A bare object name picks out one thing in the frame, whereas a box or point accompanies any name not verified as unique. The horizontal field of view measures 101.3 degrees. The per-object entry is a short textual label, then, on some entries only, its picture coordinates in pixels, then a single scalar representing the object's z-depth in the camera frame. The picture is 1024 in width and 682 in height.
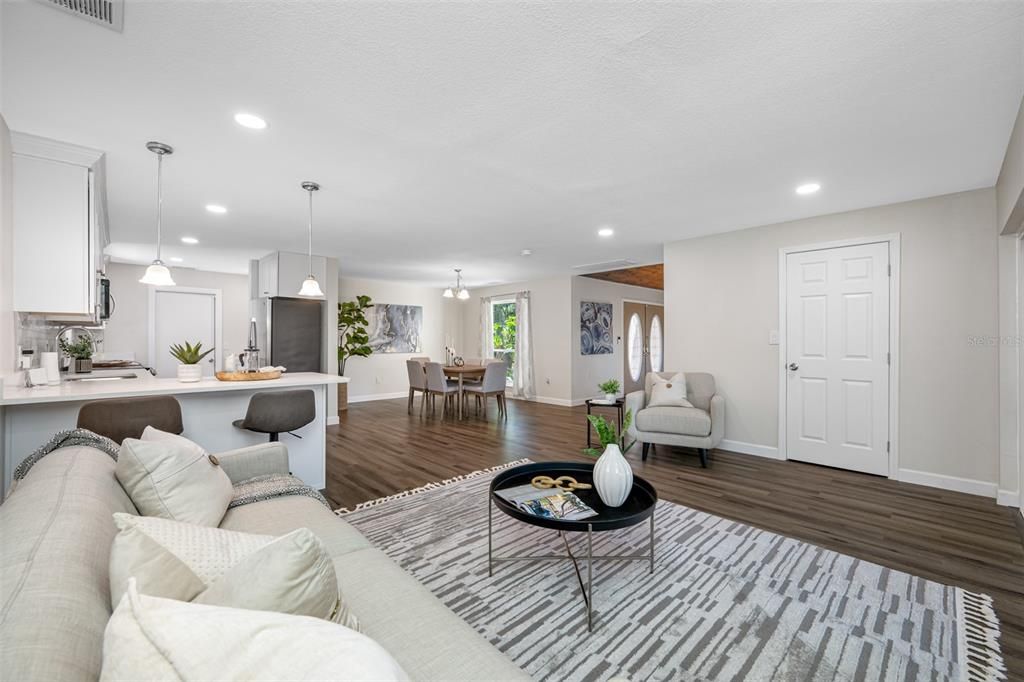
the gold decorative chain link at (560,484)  2.29
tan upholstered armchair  3.93
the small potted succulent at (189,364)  2.84
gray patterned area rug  1.59
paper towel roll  2.54
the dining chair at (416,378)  6.76
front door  8.88
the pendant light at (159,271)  2.57
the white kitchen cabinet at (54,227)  2.38
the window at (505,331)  8.73
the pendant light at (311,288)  3.48
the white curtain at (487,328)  9.01
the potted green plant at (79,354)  3.89
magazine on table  1.93
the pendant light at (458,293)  6.82
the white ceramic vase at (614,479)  2.02
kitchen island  2.21
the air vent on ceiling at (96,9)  1.46
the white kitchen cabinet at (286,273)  5.59
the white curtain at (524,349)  8.24
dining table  6.53
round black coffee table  1.82
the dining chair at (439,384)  6.36
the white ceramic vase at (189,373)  2.83
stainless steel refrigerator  5.81
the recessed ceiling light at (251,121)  2.21
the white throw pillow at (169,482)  1.41
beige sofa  0.61
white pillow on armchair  4.26
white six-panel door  3.71
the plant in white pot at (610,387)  4.23
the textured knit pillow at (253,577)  0.75
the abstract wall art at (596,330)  7.84
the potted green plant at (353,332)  7.00
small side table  4.48
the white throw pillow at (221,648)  0.55
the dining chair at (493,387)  6.40
